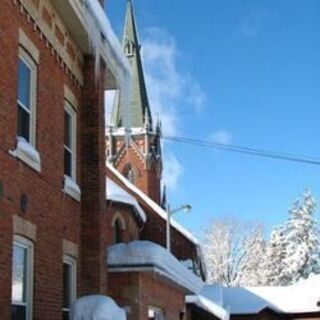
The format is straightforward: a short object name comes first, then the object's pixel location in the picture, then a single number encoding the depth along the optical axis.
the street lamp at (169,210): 31.54
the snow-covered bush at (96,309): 9.77
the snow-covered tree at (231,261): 68.25
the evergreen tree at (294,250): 70.56
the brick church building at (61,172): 11.16
